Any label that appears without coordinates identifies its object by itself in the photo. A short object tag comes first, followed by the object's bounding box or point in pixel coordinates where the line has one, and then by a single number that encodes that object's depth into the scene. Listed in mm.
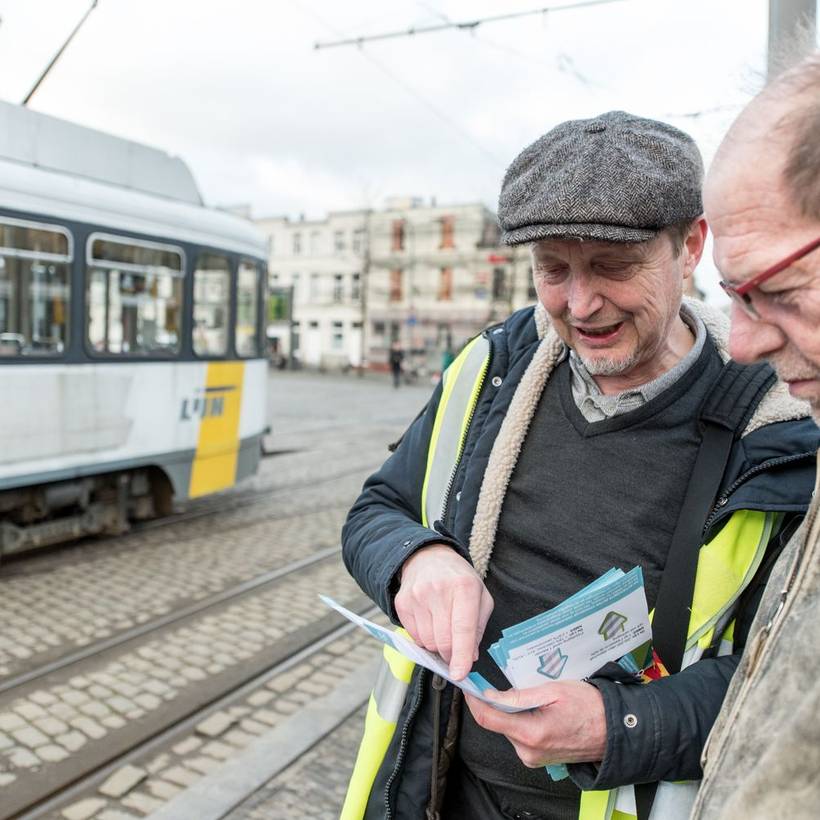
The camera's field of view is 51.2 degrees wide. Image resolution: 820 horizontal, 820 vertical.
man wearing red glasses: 837
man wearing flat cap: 1386
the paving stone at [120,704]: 4336
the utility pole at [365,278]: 44538
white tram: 6285
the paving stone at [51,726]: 4086
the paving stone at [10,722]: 4090
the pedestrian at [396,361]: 31689
